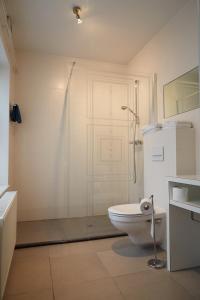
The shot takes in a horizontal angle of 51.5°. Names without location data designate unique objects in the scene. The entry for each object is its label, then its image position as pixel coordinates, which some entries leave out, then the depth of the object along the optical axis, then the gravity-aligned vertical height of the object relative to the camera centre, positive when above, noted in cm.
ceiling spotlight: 230 +164
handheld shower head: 332 +79
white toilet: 204 -66
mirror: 215 +71
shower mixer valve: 314 +23
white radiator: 129 -54
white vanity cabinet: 184 -70
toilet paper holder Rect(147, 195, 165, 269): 190 -99
